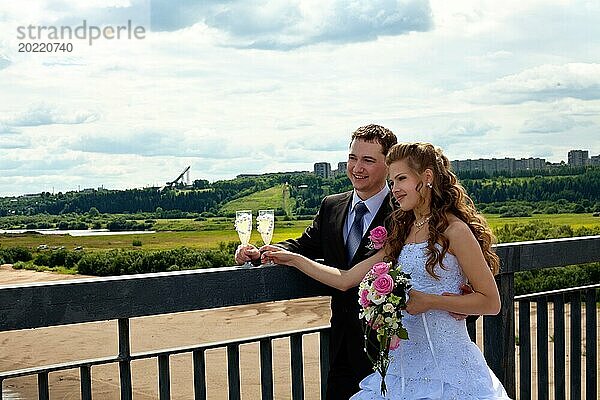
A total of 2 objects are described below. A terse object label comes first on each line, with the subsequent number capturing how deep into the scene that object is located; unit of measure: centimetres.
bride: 261
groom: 270
